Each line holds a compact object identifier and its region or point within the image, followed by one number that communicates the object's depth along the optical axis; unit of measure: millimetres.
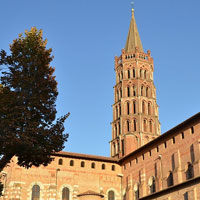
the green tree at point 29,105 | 17203
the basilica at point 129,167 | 32219
